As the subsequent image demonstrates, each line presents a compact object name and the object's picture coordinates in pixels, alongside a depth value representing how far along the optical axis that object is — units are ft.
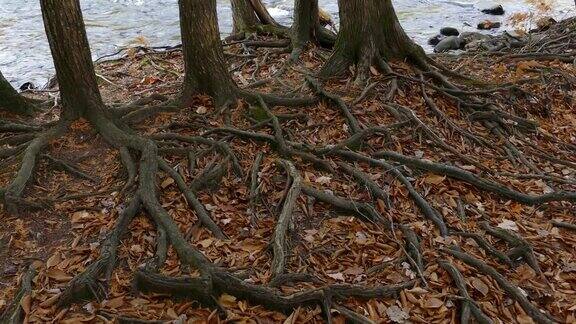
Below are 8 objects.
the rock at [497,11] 60.80
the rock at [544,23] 45.61
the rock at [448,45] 45.73
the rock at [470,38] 43.23
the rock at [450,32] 52.95
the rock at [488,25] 55.01
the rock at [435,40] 50.39
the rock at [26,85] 36.90
